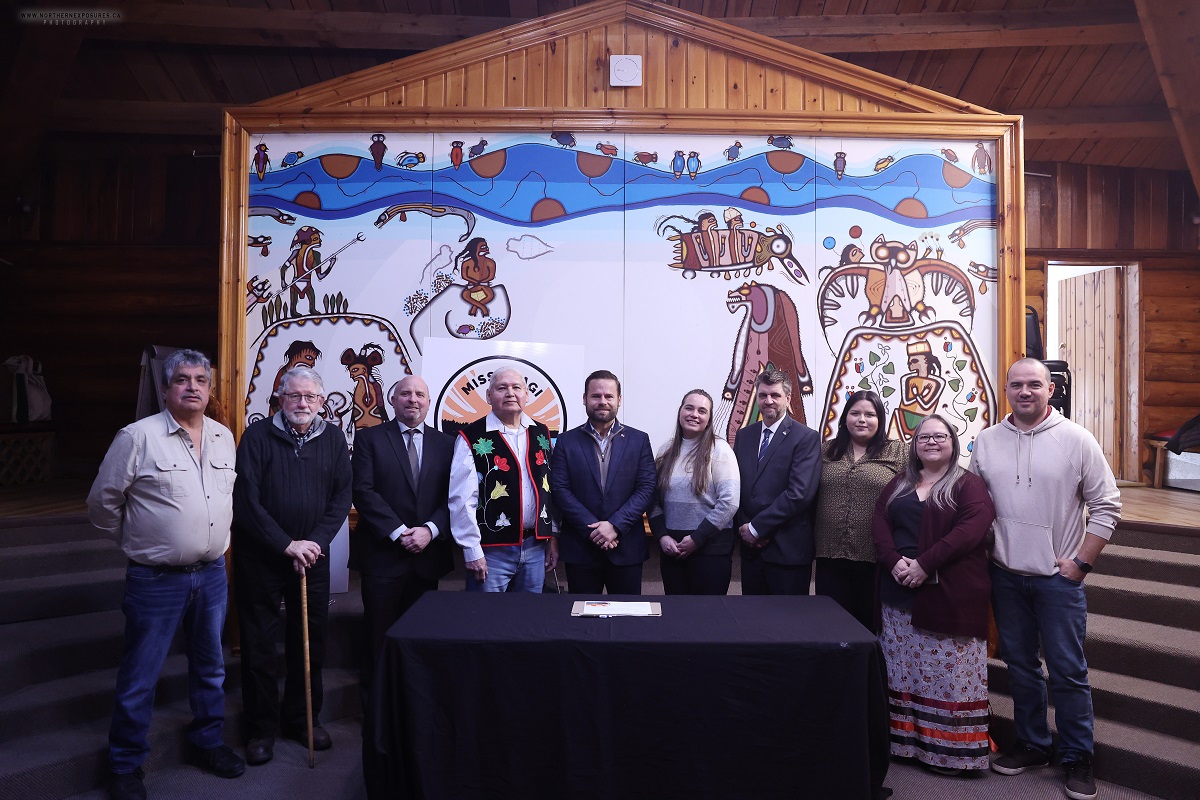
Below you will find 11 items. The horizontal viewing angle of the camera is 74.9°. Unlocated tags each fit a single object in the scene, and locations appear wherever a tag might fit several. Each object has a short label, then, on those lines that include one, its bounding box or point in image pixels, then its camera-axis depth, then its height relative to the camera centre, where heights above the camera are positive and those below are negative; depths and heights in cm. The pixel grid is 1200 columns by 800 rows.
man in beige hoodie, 294 -58
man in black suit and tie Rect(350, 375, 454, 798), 337 -48
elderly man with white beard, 315 -56
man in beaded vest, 331 -41
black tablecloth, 235 -95
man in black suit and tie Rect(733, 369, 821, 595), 334 -40
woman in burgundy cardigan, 299 -78
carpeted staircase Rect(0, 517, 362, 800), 292 -120
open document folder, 261 -70
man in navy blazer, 335 -40
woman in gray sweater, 334 -45
